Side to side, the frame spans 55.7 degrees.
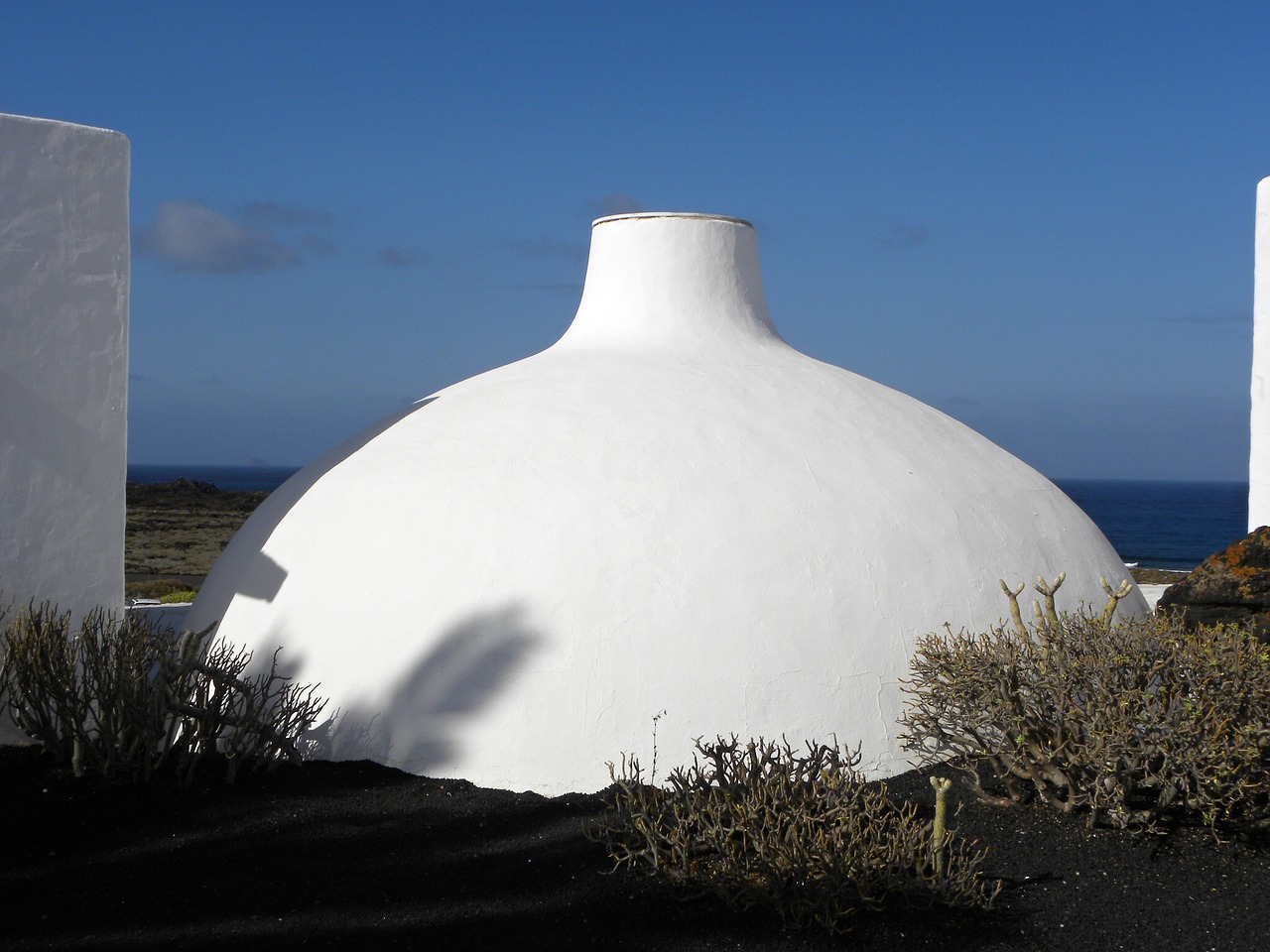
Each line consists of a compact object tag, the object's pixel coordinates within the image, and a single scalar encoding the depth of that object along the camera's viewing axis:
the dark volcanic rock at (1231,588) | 8.97
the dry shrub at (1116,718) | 5.57
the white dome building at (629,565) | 6.42
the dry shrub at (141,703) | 6.48
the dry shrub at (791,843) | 5.00
